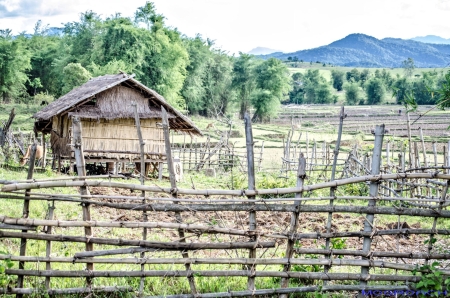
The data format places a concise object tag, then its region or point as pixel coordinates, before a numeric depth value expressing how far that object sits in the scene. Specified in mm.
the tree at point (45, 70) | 50072
